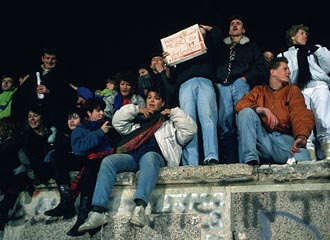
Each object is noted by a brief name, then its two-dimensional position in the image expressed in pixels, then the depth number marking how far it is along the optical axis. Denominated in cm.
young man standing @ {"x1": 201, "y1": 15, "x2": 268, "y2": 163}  628
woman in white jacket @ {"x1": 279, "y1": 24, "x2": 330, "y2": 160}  595
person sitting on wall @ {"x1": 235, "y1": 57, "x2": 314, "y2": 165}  544
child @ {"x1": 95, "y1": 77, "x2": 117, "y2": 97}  742
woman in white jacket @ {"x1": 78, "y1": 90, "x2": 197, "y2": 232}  528
